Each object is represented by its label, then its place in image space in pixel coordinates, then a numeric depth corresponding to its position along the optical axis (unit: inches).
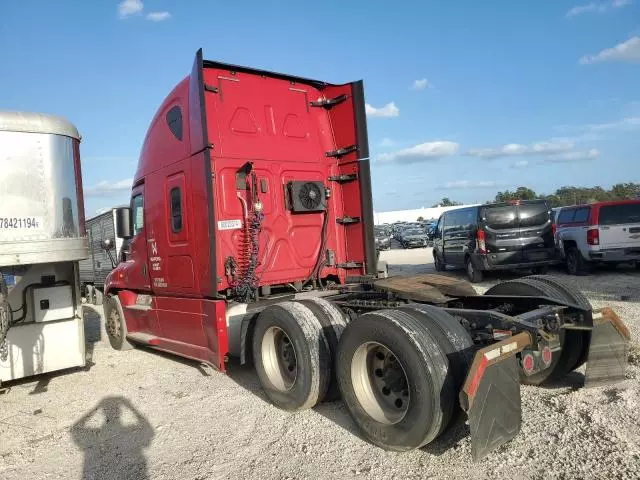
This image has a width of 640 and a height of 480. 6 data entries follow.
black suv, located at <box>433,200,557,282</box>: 486.3
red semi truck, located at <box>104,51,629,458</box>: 142.0
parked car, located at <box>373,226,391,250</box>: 1256.7
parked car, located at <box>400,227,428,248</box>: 1346.0
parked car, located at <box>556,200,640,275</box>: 472.7
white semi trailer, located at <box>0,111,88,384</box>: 208.2
